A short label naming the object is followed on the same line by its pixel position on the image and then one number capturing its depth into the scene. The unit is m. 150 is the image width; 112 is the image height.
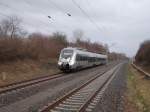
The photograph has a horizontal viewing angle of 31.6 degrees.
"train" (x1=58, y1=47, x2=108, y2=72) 32.29
